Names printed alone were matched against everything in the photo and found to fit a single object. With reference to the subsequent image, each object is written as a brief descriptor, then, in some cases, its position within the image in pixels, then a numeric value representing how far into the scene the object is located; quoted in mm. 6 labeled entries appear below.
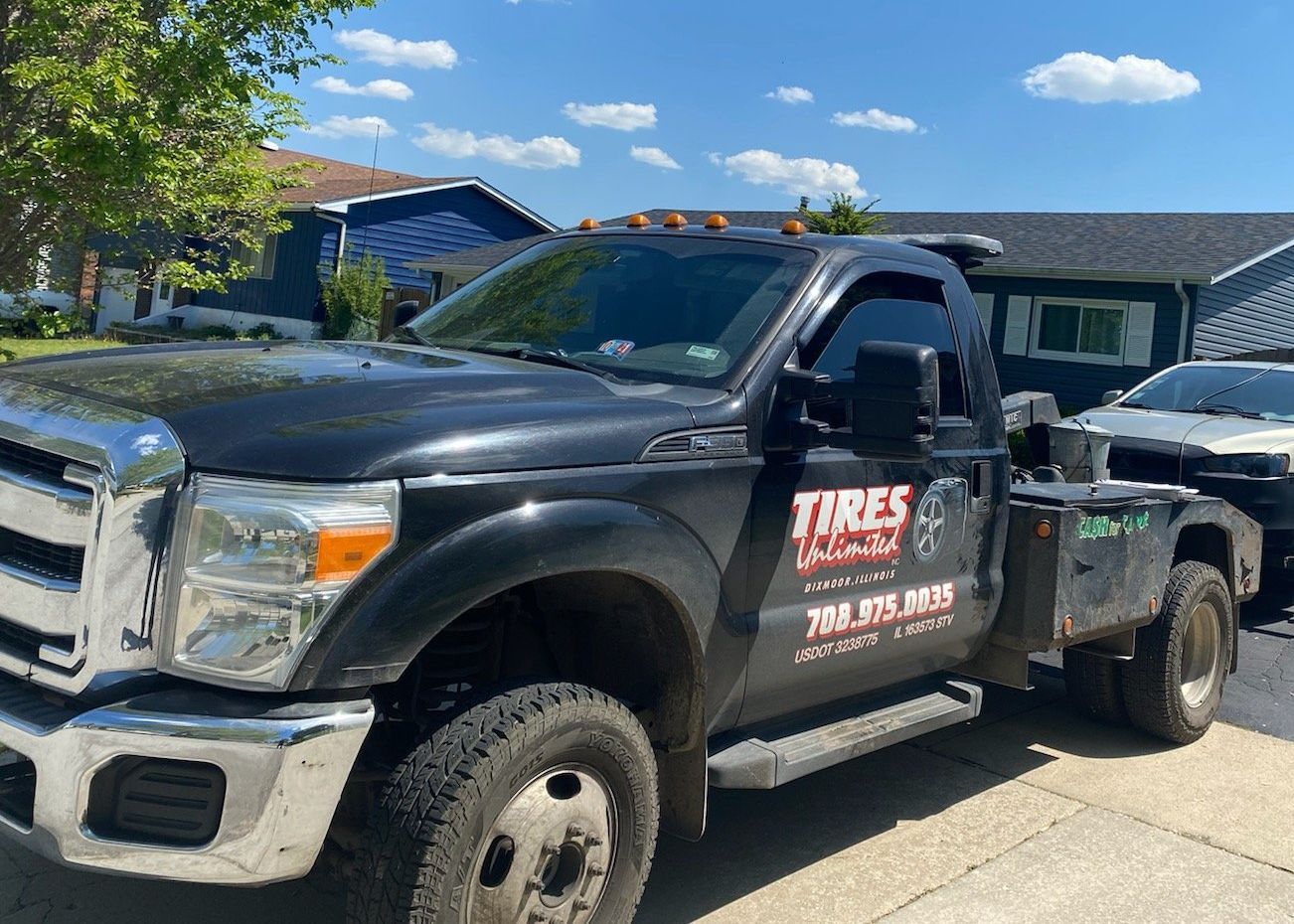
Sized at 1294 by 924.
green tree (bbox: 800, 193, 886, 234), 20312
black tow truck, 2504
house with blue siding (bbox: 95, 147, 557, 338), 27875
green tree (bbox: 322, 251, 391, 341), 26344
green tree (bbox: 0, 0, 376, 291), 9508
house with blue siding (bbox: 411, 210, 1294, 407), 19891
